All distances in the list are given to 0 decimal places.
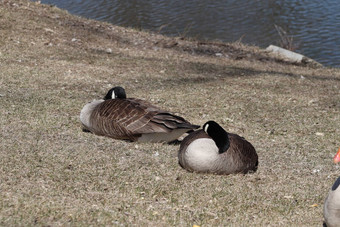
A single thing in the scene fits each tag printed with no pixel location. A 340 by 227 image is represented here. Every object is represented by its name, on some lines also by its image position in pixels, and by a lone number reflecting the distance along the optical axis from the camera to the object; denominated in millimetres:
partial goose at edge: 7800
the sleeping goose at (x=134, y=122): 12766
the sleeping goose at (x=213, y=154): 10930
